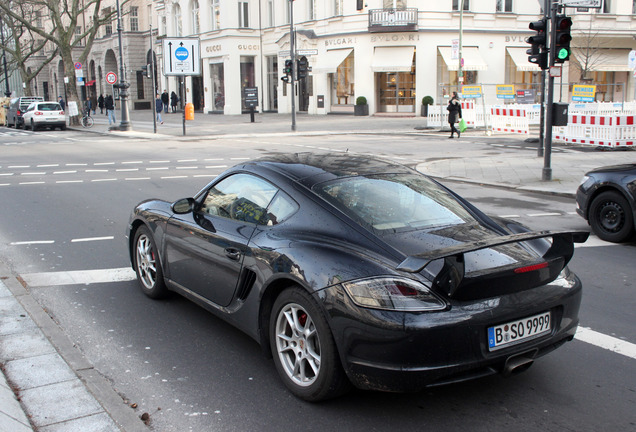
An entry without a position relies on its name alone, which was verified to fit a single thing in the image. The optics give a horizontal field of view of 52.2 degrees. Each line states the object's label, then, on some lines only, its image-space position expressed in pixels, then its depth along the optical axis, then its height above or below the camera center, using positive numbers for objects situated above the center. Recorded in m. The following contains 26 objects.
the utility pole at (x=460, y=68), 30.84 +1.82
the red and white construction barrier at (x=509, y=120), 27.00 -0.61
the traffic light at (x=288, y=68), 31.98 +1.97
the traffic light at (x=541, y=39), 13.90 +1.42
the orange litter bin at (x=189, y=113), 38.91 -0.20
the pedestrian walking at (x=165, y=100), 49.00 +0.76
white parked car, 35.34 -0.22
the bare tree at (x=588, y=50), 43.53 +3.65
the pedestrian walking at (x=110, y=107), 35.03 +0.20
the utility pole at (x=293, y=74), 31.43 +1.67
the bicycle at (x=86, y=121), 36.62 -0.56
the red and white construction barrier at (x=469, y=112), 29.91 -0.28
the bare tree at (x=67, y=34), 36.53 +4.38
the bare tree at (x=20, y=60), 51.62 +4.15
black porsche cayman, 3.43 -0.97
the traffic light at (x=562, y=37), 13.07 +1.35
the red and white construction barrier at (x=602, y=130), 20.17 -0.81
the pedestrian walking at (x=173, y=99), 51.87 +0.85
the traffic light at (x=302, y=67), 32.47 +2.03
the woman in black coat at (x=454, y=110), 25.76 -0.15
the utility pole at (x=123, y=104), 31.70 +0.32
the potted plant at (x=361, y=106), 42.00 +0.08
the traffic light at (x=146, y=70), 42.07 +2.59
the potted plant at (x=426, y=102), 40.69 +0.27
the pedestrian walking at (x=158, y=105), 38.09 +0.29
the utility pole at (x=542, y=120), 18.91 -0.44
